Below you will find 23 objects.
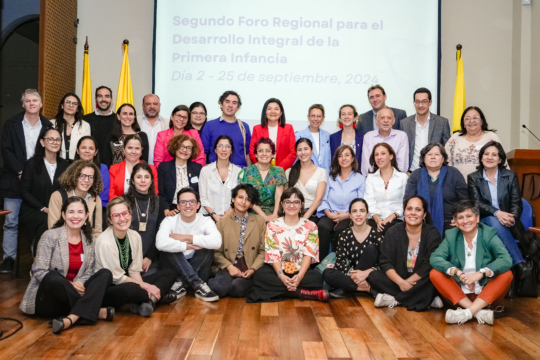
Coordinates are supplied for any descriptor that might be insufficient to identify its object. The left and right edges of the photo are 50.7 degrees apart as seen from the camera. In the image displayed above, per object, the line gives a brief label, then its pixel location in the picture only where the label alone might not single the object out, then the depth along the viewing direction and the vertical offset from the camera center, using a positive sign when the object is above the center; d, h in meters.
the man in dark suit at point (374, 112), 5.43 +0.67
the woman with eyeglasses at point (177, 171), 4.86 +0.05
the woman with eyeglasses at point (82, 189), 4.27 -0.12
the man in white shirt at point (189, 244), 4.23 -0.50
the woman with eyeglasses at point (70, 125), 5.09 +0.44
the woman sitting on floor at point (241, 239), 4.46 -0.48
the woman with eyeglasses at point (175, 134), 5.16 +0.37
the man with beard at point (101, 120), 5.32 +0.51
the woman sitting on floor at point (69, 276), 3.49 -0.65
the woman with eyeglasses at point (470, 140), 4.88 +0.37
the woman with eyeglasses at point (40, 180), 4.69 -0.06
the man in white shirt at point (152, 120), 5.41 +0.53
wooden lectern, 5.22 +0.21
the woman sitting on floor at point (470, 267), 3.70 -0.56
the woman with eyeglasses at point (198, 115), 5.34 +0.57
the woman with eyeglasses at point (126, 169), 4.73 +0.05
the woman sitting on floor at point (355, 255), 4.34 -0.58
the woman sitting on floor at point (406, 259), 4.04 -0.57
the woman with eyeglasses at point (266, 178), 4.84 +0.00
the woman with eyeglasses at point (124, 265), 3.71 -0.61
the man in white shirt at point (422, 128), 5.24 +0.50
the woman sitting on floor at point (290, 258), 4.27 -0.61
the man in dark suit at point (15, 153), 4.95 +0.17
